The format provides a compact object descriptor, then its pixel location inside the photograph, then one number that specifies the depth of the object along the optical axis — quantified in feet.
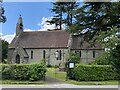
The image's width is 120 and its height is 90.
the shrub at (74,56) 82.12
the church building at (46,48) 98.22
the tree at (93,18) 42.89
